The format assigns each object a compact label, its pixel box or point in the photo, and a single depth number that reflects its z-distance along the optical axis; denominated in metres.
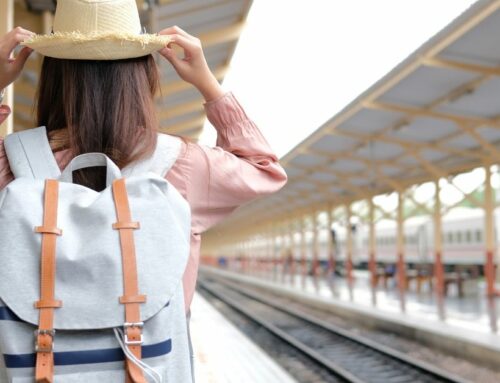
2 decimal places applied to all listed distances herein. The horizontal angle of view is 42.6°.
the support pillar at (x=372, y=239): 22.14
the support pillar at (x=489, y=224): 15.35
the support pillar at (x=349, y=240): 24.55
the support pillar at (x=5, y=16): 3.98
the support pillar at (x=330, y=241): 27.00
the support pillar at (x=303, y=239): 32.31
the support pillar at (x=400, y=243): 19.70
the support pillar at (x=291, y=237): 34.24
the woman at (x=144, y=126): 1.32
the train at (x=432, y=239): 25.14
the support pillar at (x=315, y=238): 29.45
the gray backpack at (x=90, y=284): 1.09
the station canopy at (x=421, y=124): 8.54
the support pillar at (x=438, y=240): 17.48
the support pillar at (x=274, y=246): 38.67
